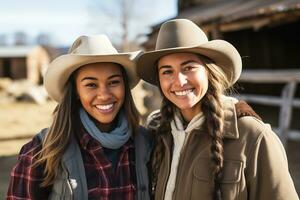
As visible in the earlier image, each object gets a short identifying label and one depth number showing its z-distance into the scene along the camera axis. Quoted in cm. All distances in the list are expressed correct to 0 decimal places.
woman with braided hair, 223
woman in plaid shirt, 243
